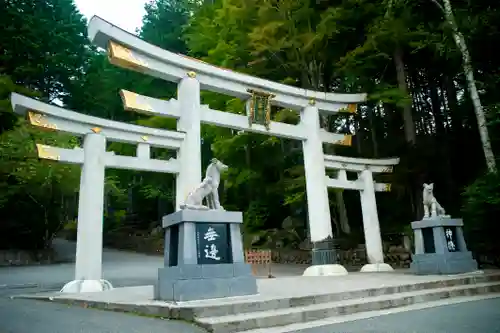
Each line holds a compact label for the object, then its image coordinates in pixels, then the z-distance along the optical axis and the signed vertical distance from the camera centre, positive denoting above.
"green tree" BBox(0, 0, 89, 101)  20.84 +12.28
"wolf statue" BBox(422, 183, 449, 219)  10.11 +1.19
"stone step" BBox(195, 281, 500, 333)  4.46 -0.67
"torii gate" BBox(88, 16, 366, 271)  8.56 +4.02
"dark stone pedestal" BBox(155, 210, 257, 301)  5.55 +0.08
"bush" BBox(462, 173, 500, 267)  9.84 +0.87
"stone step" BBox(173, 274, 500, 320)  4.70 -0.54
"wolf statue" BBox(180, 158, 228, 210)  6.17 +1.11
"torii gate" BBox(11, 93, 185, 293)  8.17 +2.28
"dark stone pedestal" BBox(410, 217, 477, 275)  9.40 +0.09
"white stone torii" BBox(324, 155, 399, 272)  12.24 +2.19
